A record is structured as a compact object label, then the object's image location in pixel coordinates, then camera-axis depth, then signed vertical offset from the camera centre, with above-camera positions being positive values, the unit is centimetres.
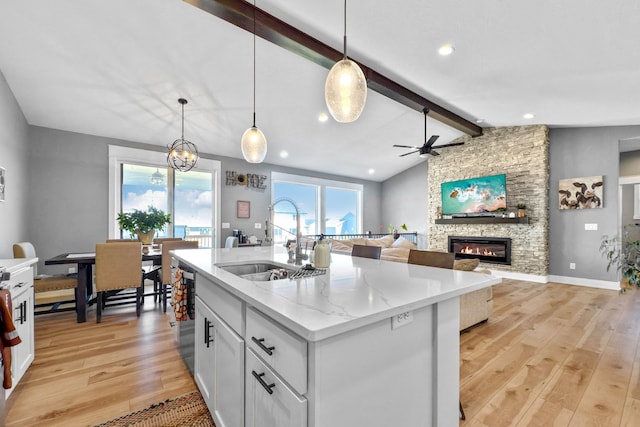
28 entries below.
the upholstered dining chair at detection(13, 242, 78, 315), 301 -86
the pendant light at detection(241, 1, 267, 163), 244 +61
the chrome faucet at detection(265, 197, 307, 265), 188 -27
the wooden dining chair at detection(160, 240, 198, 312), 347 -66
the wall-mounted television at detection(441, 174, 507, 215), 586 +41
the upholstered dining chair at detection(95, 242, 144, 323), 314 -66
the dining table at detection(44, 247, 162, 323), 314 -78
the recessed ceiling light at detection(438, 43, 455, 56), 302 +181
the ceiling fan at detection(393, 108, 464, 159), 474 +111
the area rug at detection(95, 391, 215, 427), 159 -122
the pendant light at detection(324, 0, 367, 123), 158 +71
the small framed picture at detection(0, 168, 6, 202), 317 +33
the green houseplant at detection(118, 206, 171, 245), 361 -15
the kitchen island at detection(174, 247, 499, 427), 83 -49
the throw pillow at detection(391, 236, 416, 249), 522 -60
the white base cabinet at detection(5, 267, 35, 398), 180 -76
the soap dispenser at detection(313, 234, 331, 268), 167 -26
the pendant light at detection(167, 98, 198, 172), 388 +82
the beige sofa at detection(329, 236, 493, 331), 283 -96
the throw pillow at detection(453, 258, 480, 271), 297 -56
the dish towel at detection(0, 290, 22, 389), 127 -58
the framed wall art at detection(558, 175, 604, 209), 493 +39
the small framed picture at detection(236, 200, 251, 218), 636 +7
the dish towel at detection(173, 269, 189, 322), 208 -66
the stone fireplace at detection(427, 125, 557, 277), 542 +66
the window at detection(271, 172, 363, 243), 729 +24
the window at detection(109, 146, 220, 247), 496 +40
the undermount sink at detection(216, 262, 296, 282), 174 -40
